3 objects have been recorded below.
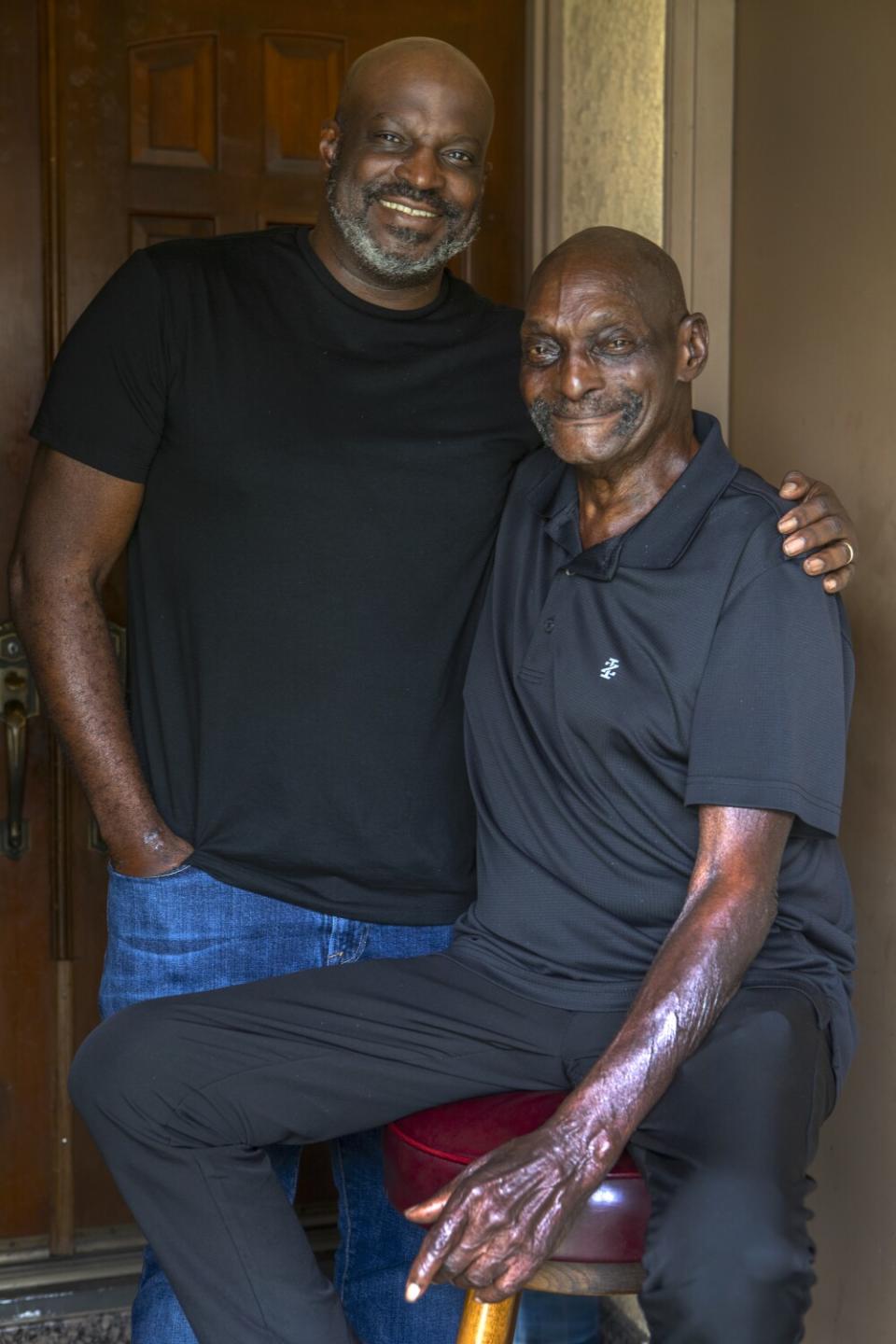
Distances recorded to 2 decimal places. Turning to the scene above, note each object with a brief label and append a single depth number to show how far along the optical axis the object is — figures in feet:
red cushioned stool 5.14
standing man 6.98
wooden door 8.77
